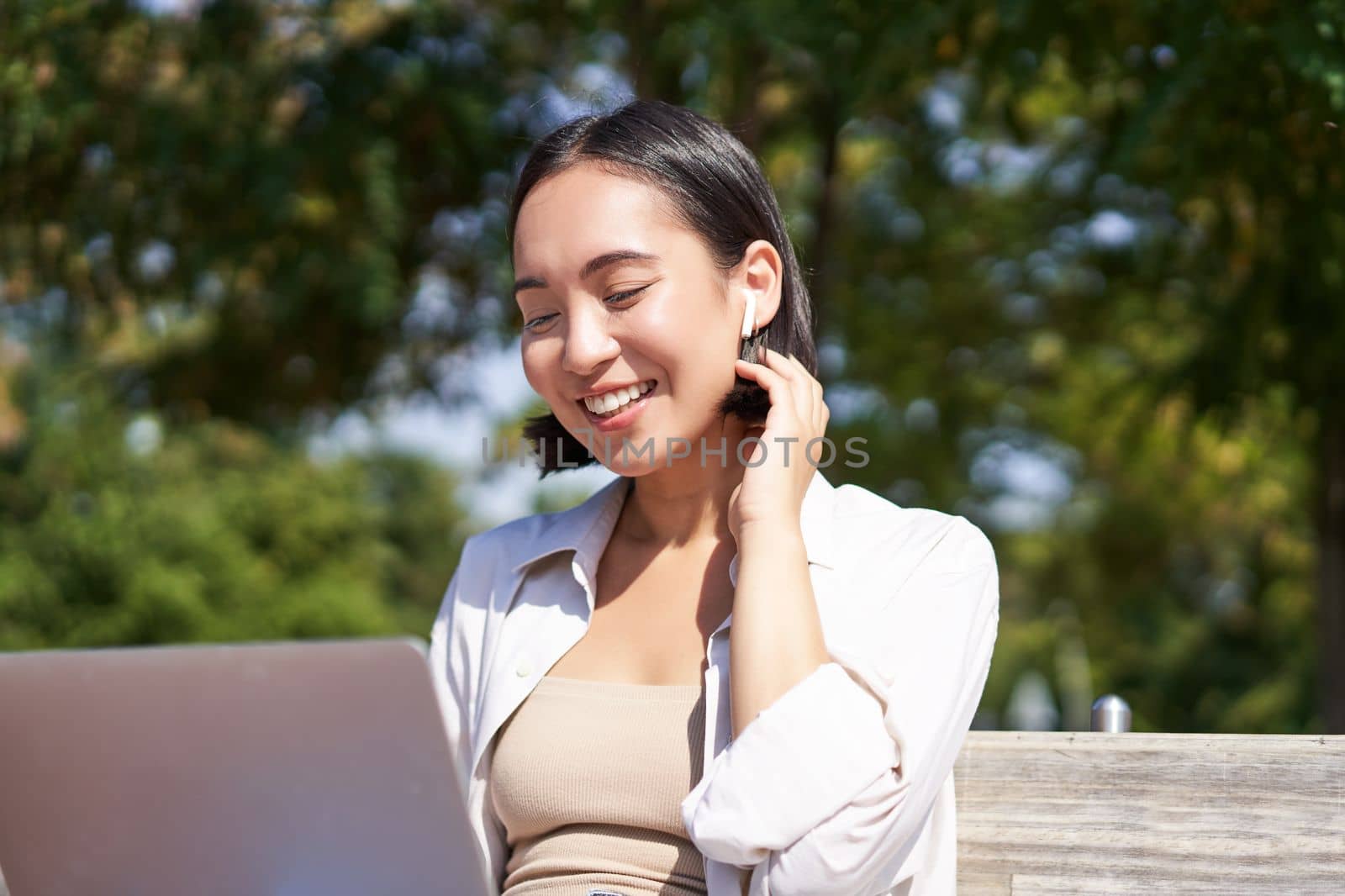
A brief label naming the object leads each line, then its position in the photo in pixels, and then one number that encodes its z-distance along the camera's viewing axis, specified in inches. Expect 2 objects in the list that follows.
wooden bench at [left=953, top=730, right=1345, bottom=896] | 75.7
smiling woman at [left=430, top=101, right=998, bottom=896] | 68.7
